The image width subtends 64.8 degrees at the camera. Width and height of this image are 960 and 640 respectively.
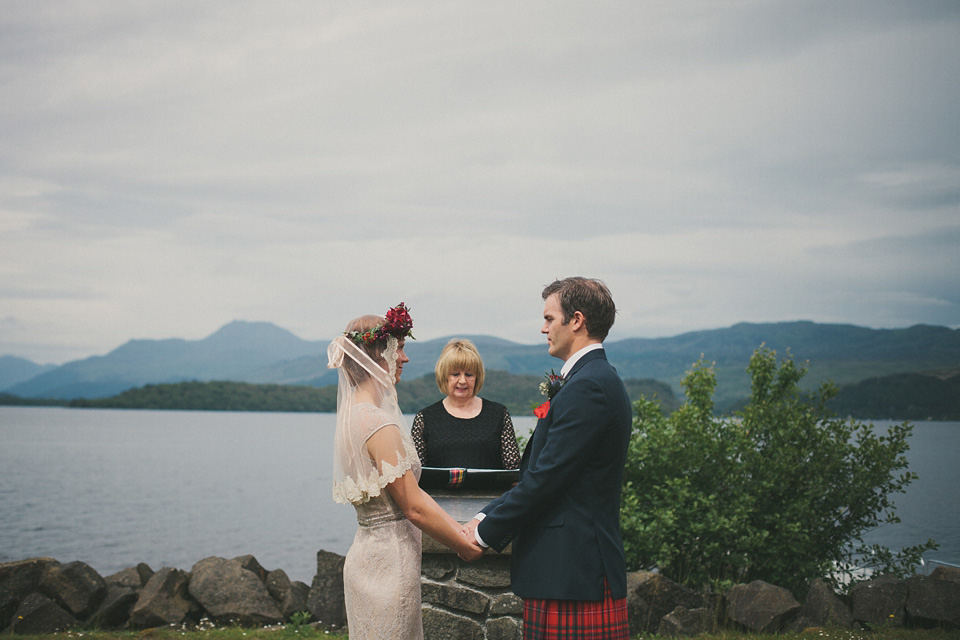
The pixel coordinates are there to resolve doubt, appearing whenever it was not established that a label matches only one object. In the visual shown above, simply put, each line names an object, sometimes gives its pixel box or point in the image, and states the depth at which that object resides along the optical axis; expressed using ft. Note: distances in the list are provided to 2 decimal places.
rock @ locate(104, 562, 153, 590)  30.76
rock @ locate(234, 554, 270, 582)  30.94
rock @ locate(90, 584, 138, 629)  27.48
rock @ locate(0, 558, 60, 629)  26.71
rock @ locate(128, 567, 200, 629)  27.14
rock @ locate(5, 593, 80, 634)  26.21
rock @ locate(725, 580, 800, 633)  25.02
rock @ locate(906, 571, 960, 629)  24.02
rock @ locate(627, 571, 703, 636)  25.53
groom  10.80
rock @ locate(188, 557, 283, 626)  27.84
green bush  28.81
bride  12.05
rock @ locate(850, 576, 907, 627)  24.81
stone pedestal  16.53
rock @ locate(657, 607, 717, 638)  24.89
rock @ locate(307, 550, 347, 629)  27.68
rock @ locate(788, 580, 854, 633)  24.90
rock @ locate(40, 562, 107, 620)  27.30
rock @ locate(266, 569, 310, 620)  28.63
